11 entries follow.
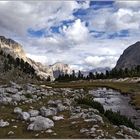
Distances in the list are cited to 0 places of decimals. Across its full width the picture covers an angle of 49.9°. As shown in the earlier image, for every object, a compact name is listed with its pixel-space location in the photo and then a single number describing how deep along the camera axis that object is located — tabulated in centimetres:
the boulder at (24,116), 1523
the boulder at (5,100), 1970
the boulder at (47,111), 1596
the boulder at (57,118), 1559
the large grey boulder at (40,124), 1330
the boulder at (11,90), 2480
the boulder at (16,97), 2098
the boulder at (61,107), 1778
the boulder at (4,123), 1440
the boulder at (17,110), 1689
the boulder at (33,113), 1573
